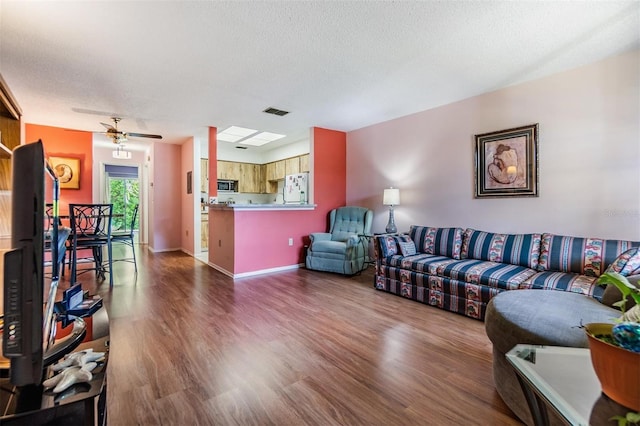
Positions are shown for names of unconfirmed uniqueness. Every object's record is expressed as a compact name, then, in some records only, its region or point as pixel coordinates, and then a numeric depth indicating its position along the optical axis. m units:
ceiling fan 4.25
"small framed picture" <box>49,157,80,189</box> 4.98
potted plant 0.77
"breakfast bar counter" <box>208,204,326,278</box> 4.25
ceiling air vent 4.12
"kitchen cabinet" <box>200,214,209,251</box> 6.25
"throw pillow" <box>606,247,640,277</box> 2.12
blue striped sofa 2.46
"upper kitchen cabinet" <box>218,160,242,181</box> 6.95
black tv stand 0.72
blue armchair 4.33
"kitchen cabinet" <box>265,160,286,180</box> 6.97
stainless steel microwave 6.97
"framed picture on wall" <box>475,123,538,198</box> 3.16
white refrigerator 5.79
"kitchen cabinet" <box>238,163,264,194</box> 7.39
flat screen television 0.71
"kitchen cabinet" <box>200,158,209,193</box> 6.66
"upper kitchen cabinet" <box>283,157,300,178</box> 6.47
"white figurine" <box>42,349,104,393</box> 0.81
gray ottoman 1.41
